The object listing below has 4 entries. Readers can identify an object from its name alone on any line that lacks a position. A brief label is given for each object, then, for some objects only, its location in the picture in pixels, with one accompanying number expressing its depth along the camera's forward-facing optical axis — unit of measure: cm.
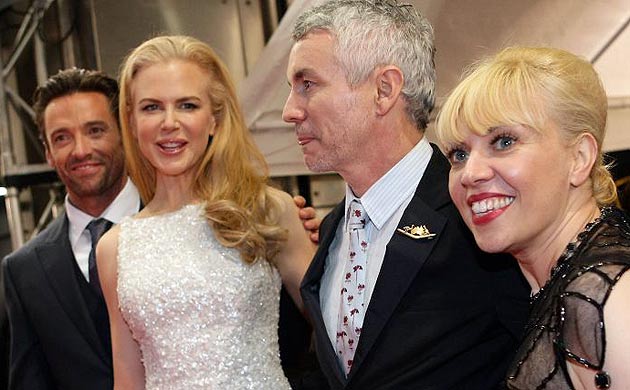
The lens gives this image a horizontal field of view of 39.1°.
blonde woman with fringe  150
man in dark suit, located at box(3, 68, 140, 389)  288
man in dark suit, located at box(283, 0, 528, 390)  196
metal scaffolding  411
